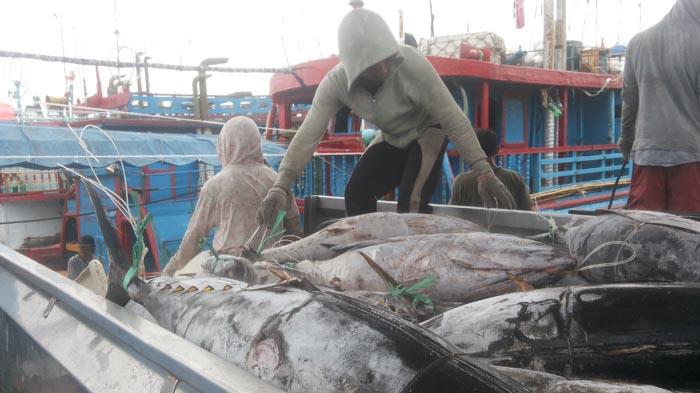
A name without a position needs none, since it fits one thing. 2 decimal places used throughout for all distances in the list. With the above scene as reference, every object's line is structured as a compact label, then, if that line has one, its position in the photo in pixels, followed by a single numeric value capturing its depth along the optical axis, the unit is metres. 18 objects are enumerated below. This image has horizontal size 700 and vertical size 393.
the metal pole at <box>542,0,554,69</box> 10.82
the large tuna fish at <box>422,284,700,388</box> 1.50
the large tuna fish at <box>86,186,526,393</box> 1.13
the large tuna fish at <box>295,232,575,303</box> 2.00
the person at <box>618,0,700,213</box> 3.61
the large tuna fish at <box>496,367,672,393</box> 1.24
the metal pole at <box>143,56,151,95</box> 22.22
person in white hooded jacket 4.07
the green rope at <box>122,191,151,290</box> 1.85
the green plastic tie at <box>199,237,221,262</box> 2.24
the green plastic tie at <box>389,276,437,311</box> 1.87
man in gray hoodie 3.06
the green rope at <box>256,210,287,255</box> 2.53
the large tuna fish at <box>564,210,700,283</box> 1.81
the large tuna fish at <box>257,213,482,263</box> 2.61
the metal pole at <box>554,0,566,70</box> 11.04
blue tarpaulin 8.16
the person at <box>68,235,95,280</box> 9.85
